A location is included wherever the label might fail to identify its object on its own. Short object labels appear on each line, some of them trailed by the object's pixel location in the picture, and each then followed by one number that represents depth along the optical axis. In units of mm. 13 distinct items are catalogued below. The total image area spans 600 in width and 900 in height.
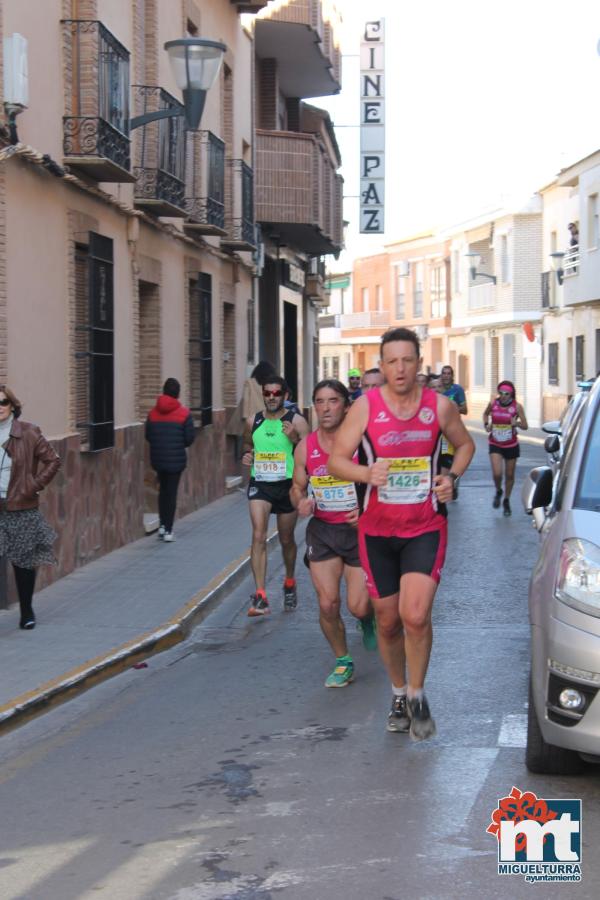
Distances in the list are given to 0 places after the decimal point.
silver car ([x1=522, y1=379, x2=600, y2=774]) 5398
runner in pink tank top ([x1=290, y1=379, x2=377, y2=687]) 8203
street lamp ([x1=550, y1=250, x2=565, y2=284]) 45816
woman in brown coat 9977
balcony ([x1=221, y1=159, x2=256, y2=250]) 22078
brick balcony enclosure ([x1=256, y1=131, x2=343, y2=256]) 24750
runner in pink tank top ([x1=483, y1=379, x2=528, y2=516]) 18953
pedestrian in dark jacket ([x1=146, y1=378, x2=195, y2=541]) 15578
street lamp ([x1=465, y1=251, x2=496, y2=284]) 58294
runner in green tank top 10789
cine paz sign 34594
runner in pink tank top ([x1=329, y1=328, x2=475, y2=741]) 6594
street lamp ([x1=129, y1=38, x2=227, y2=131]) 13086
